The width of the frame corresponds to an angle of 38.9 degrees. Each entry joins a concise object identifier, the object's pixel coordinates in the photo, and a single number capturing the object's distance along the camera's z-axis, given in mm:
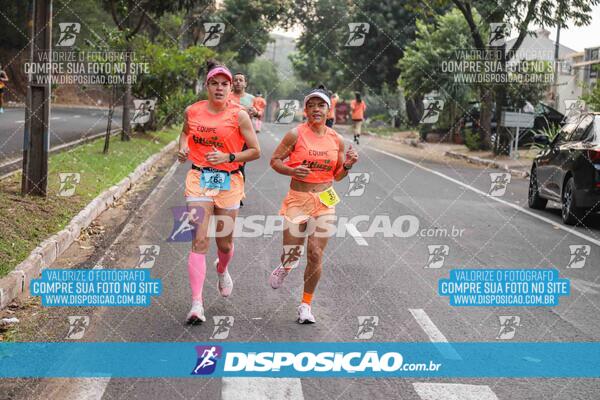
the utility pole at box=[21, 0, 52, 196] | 11531
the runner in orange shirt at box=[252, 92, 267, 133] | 18500
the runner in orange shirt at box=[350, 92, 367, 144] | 31219
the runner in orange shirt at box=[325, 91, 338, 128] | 21873
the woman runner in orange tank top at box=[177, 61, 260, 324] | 6883
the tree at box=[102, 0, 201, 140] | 20156
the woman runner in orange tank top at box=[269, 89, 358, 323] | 6844
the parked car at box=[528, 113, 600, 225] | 12648
